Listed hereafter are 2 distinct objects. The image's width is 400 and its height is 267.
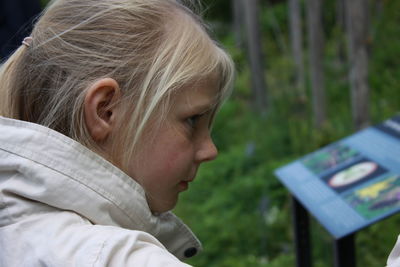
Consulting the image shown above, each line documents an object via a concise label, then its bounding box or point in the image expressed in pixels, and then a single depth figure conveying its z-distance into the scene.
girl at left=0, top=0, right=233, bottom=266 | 1.06
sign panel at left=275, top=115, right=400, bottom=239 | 2.02
